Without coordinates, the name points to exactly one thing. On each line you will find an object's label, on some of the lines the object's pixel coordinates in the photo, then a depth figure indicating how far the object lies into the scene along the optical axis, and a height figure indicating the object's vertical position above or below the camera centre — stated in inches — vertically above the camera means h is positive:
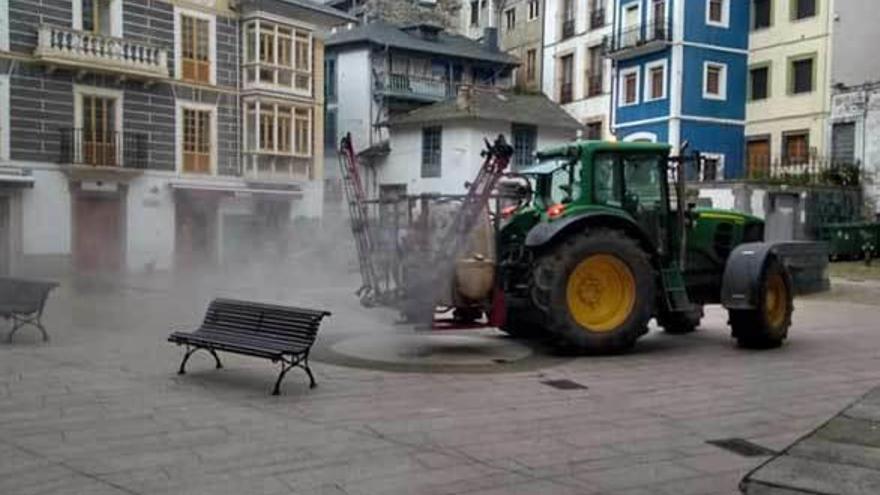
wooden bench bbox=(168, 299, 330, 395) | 299.9 -43.5
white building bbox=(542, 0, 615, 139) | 1584.6 +282.5
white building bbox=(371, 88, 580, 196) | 1373.0 +124.4
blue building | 1387.8 +223.8
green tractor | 381.4 -19.5
